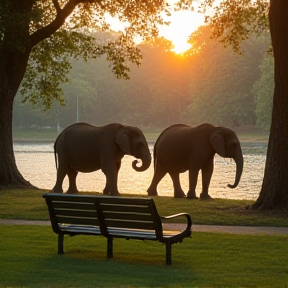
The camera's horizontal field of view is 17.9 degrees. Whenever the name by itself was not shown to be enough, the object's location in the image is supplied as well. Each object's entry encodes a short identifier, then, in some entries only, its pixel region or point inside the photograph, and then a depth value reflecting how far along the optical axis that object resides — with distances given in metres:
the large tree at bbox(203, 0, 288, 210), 18.25
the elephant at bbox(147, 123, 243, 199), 21.98
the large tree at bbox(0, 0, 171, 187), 24.31
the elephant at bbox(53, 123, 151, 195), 22.19
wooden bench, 11.09
